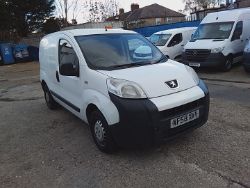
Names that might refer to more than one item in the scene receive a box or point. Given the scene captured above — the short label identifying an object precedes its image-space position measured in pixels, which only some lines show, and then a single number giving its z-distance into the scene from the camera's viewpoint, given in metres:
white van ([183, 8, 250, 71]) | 6.58
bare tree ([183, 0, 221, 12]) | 34.71
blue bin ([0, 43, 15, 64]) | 12.77
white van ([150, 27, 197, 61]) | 8.09
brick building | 34.30
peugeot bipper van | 2.36
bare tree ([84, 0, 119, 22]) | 21.83
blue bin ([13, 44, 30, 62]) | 13.15
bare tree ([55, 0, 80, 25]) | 18.80
